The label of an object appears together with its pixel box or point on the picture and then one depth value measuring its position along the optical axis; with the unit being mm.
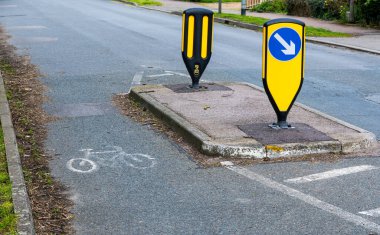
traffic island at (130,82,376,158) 7307
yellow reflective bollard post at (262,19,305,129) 7754
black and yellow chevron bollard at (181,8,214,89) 10398
